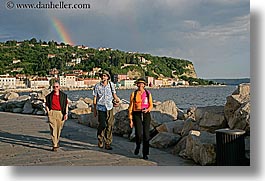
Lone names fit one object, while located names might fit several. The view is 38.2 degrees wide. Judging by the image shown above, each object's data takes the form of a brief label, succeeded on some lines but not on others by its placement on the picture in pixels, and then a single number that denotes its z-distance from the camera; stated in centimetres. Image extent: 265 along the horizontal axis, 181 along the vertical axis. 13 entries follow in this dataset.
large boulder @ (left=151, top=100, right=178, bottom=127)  923
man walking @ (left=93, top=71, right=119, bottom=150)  721
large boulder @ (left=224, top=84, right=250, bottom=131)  671
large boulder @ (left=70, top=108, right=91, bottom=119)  1243
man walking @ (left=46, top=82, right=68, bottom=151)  717
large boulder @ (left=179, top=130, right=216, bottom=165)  619
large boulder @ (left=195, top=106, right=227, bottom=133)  775
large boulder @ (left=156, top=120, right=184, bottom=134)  862
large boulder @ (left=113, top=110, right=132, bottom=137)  933
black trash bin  582
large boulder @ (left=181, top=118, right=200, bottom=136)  799
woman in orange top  655
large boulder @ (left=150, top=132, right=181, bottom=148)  777
